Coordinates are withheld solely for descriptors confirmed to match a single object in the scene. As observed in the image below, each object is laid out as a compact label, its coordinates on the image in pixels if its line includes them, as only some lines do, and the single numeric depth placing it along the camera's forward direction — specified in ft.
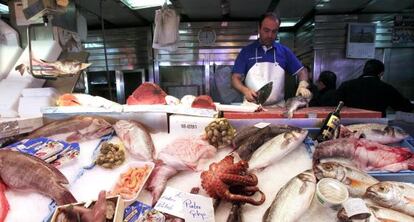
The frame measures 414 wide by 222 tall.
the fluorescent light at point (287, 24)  22.58
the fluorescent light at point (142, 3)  15.34
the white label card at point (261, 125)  6.43
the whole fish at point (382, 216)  4.04
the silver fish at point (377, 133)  5.96
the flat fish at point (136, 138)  6.08
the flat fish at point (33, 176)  4.77
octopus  4.65
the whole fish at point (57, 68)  7.58
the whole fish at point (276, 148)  5.52
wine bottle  6.01
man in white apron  10.70
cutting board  6.80
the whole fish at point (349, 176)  4.66
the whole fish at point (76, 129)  6.88
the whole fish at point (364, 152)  5.25
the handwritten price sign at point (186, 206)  4.36
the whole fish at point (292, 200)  4.30
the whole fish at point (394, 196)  4.27
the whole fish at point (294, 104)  6.86
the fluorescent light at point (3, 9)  15.74
